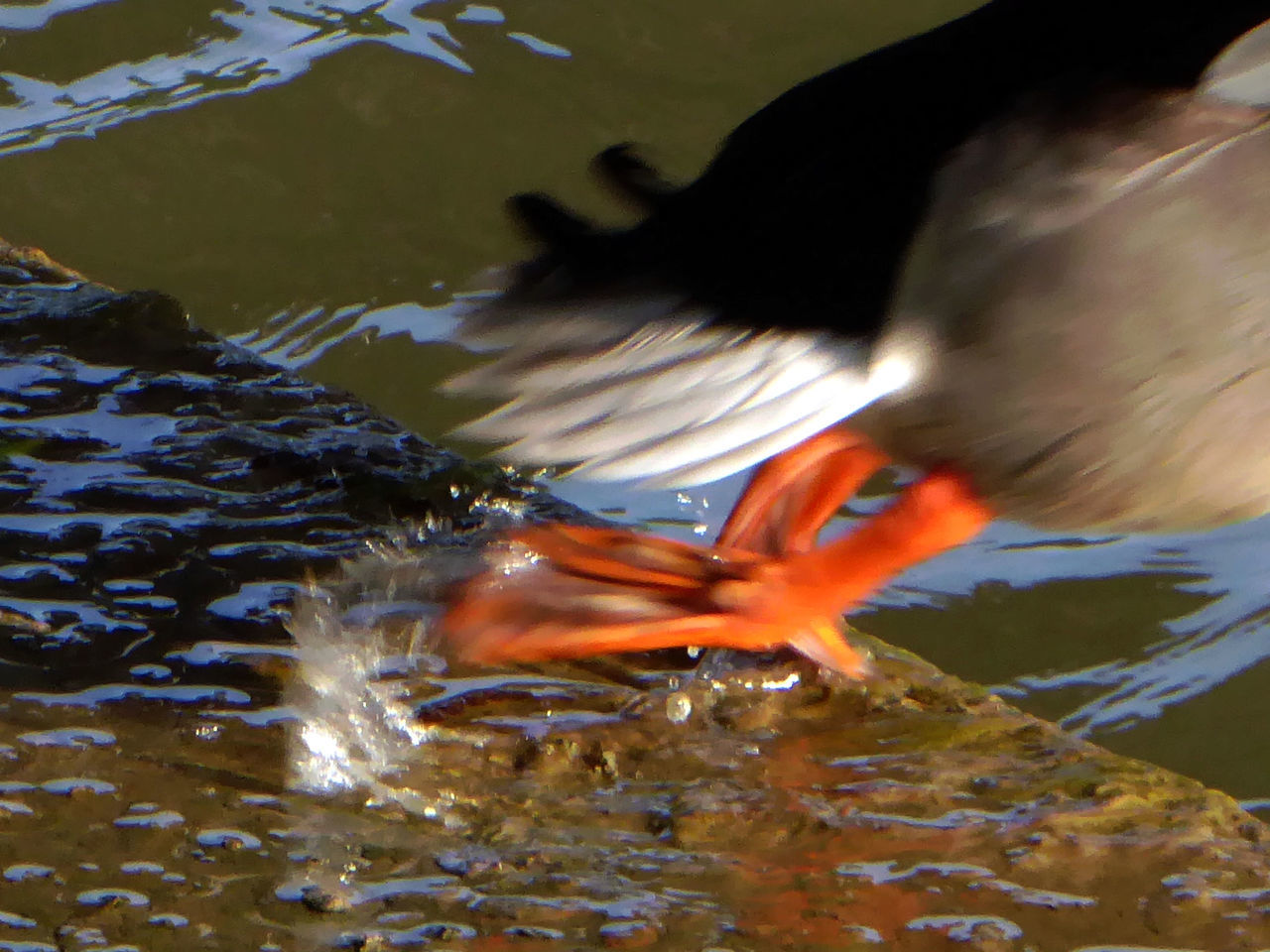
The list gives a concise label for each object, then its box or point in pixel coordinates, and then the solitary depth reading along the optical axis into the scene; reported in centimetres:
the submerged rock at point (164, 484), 446
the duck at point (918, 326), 441
